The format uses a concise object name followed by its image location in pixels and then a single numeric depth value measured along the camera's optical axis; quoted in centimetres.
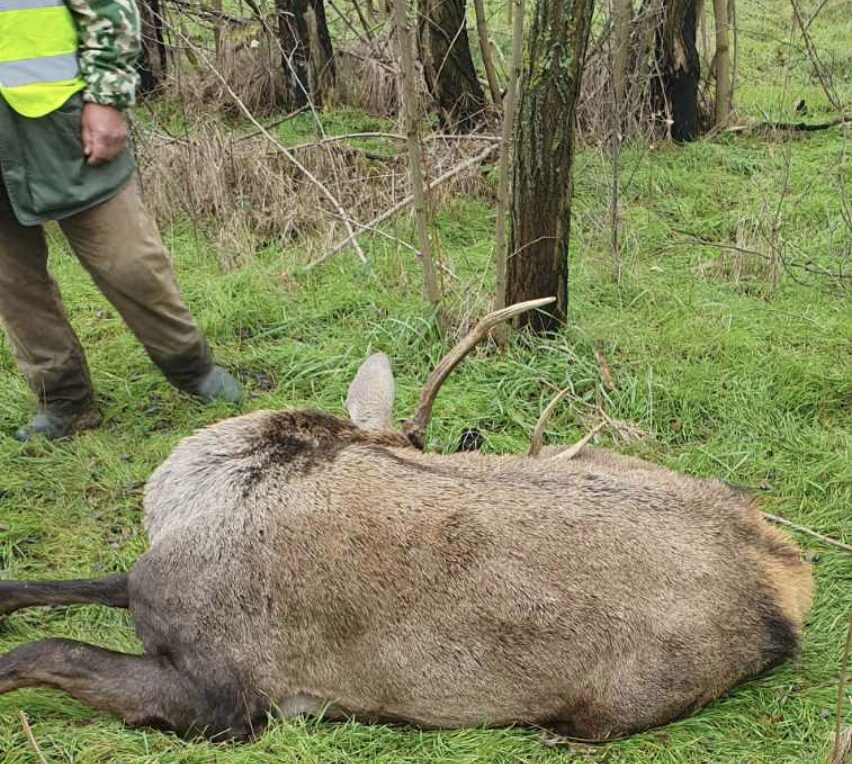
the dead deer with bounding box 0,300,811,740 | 333
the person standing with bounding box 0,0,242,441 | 447
